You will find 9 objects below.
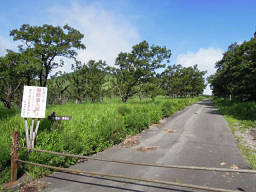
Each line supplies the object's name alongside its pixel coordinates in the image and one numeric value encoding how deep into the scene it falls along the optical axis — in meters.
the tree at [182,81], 42.44
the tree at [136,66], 19.38
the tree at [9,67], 15.12
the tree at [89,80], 35.41
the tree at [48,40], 18.99
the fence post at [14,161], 3.63
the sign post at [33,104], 4.32
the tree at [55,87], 35.38
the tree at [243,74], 14.38
